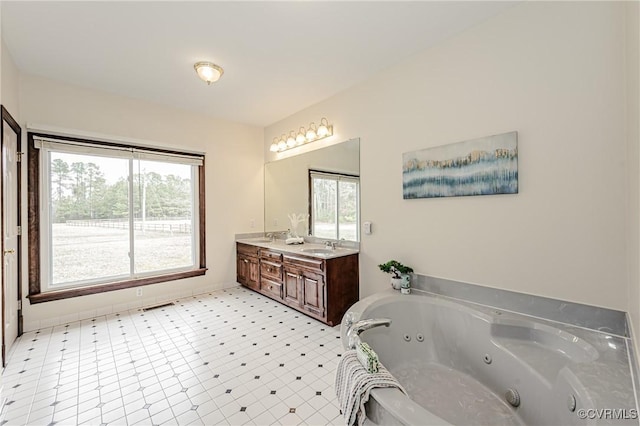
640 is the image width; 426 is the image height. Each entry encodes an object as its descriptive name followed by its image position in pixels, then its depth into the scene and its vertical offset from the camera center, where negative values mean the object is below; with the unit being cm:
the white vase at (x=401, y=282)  254 -66
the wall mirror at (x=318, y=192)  328 +32
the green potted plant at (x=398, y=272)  255 -58
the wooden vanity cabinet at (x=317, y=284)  296 -84
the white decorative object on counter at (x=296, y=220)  406 -10
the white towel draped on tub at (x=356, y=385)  127 -86
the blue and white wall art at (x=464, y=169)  202 +38
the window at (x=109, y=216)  303 -2
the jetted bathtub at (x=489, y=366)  121 -91
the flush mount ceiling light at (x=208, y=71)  267 +146
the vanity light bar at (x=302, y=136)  354 +112
